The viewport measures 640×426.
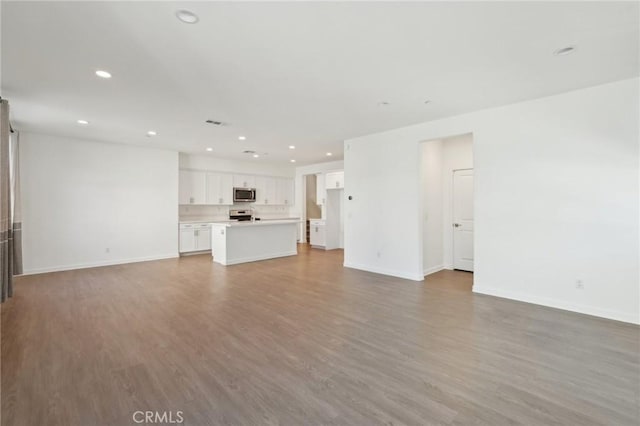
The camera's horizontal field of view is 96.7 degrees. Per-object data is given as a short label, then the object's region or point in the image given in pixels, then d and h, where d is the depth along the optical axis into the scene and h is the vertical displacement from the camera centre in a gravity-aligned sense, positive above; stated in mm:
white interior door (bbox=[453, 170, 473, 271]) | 5816 -199
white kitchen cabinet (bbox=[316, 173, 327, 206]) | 9500 +762
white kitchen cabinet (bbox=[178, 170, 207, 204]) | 7934 +702
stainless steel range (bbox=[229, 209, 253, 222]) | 9104 -109
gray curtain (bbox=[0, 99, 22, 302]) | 3469 -133
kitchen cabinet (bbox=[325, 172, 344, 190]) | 8828 +971
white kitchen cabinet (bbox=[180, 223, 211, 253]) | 7598 -688
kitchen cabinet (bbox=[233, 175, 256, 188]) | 9055 +992
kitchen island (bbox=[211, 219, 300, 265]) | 6484 -724
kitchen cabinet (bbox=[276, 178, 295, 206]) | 10289 +734
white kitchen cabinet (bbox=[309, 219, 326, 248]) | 9248 -746
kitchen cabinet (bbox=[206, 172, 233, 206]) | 8484 +708
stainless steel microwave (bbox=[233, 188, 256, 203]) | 9039 +547
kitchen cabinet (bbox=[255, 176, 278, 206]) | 9695 +730
